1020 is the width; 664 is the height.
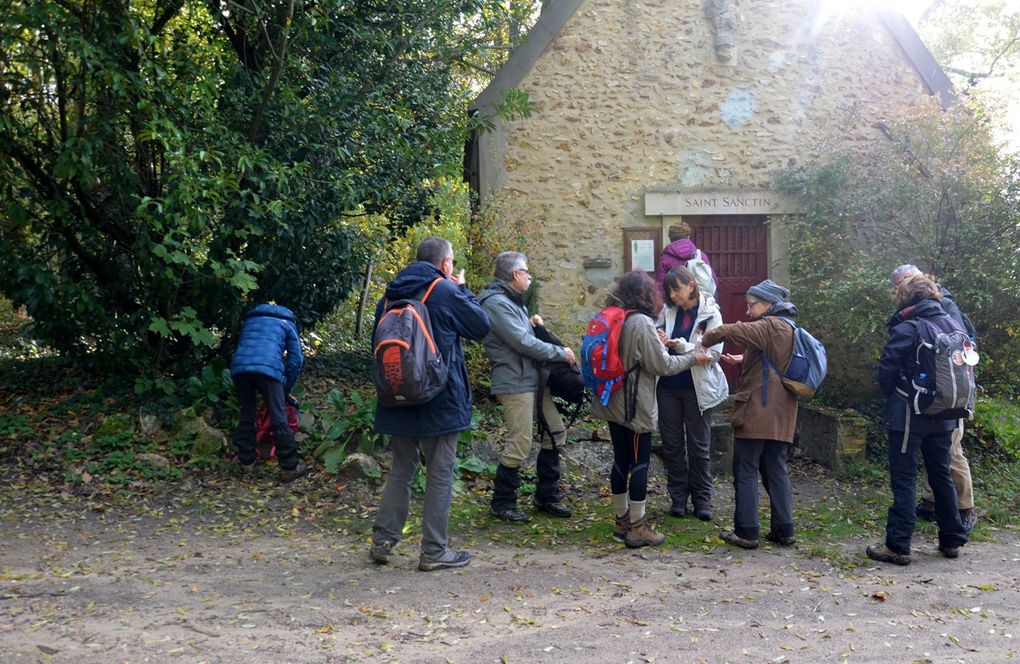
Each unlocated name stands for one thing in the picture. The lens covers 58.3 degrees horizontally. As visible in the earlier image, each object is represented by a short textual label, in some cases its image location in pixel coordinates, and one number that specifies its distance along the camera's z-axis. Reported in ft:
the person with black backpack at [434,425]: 17.37
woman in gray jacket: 19.12
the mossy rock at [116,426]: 25.44
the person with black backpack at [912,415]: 18.81
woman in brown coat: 19.51
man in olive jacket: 19.98
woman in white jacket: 21.68
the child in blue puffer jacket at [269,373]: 23.29
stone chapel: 32.83
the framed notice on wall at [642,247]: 32.96
